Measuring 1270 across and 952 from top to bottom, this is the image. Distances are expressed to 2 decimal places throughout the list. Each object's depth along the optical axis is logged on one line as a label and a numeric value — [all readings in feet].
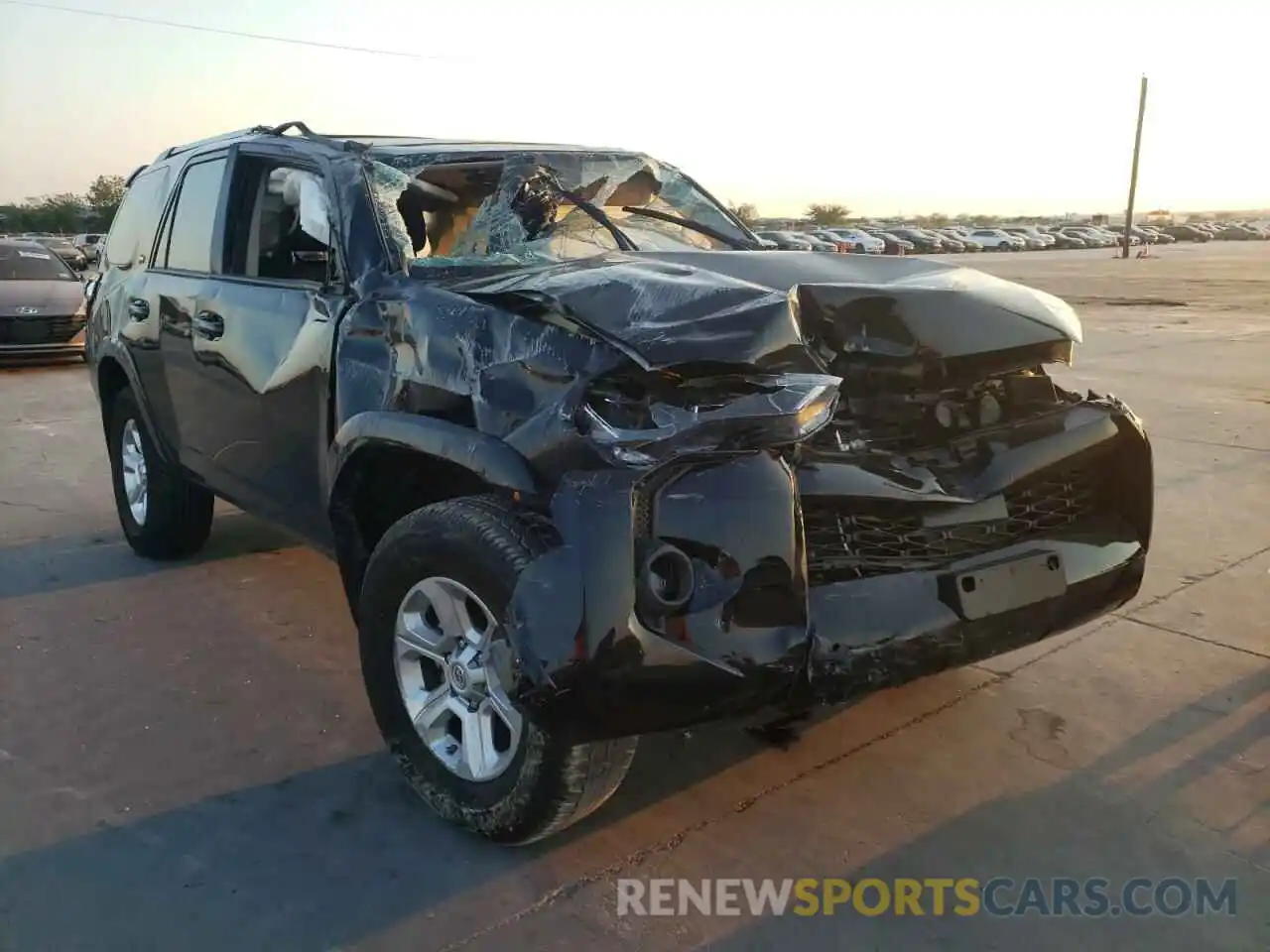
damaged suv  8.32
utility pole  163.43
